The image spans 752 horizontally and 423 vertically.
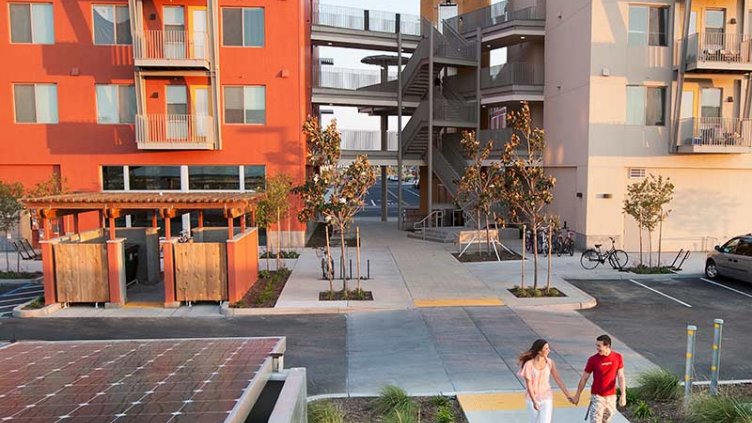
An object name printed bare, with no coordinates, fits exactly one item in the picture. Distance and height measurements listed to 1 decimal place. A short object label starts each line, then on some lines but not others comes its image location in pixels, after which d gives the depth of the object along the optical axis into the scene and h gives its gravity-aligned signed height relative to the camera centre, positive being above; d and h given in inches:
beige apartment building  932.6 +105.4
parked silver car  683.4 -116.8
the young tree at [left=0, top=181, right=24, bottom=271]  761.0 -47.1
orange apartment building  952.3 +130.9
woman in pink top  265.0 -100.5
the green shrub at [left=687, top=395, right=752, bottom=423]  280.6 -125.5
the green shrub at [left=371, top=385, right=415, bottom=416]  321.1 -135.7
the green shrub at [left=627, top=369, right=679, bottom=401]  339.6 -134.2
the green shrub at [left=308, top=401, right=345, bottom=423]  296.1 -135.7
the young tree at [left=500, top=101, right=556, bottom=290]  647.8 -18.5
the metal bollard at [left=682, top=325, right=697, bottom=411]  319.0 -112.3
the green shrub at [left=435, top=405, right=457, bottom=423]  308.7 -138.2
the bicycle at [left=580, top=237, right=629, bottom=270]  818.8 -135.1
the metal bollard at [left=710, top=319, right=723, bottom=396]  329.2 -111.1
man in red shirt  271.6 -103.9
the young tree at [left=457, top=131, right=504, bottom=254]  823.1 -21.1
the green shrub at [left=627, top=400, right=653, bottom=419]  317.4 -139.4
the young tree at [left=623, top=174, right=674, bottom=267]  759.7 -46.0
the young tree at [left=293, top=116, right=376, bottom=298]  636.1 -24.9
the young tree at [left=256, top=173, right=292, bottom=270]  761.6 -46.2
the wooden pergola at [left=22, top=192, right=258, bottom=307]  579.8 -84.0
